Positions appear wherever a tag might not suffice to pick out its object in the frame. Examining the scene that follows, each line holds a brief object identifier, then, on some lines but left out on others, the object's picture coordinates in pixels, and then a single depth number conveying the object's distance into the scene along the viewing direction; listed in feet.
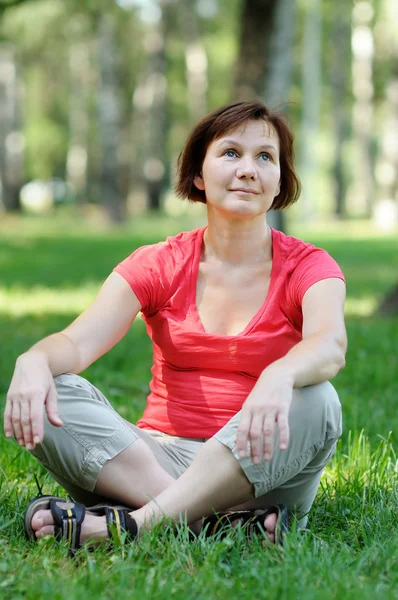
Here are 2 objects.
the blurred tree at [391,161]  90.48
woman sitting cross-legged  9.98
